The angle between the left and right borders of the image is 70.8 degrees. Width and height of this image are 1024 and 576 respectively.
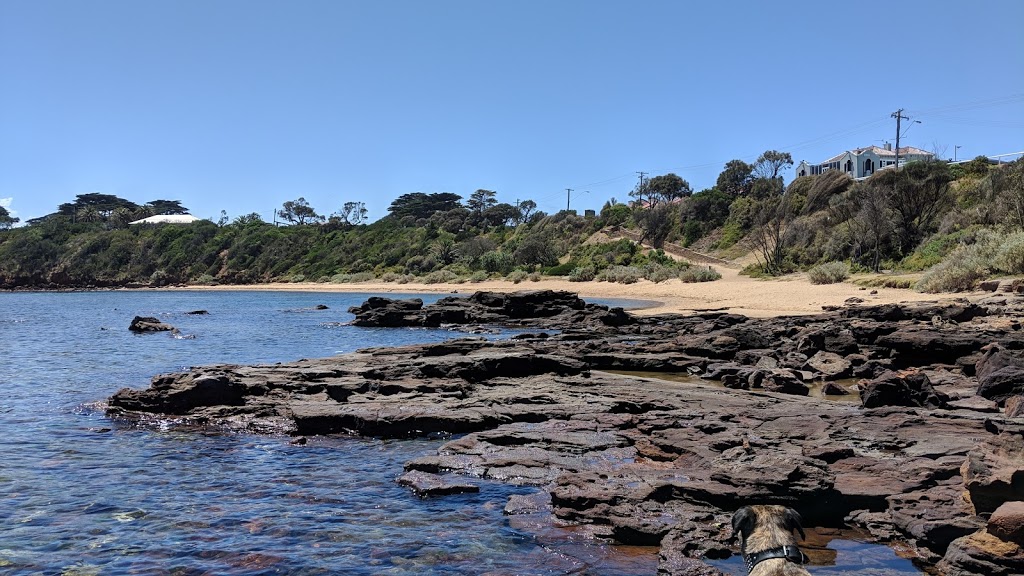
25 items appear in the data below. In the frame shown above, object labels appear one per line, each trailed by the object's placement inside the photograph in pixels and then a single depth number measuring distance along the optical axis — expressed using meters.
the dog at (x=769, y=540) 4.88
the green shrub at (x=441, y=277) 72.94
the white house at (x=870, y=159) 83.02
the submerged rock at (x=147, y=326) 31.64
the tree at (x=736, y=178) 90.12
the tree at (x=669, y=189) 99.81
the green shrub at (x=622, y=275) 58.12
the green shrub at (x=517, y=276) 66.03
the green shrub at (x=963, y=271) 31.08
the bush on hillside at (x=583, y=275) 63.03
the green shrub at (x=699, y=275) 52.91
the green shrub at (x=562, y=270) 67.38
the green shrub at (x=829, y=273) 40.62
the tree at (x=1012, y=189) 37.41
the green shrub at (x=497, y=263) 72.62
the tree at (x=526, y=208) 113.25
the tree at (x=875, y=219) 44.75
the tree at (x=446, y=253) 83.69
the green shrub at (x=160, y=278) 97.11
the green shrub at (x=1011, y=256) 29.53
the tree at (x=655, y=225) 77.88
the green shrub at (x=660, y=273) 56.03
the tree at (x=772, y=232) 54.11
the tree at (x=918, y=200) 48.00
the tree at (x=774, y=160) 90.69
